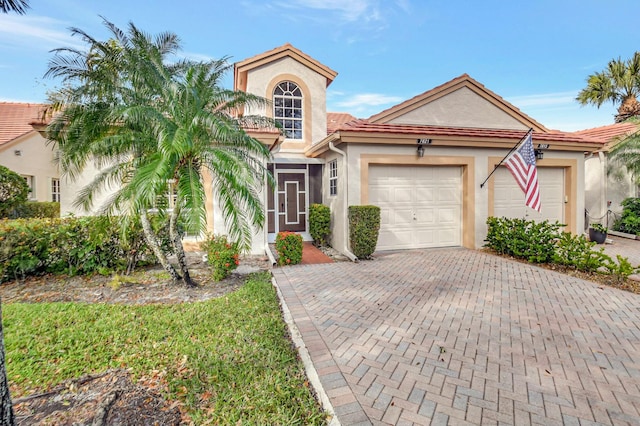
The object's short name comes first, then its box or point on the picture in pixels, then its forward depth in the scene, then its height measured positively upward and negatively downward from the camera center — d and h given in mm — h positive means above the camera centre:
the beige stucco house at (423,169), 9539 +1271
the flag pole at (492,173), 10031 +1058
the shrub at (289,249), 8281 -1127
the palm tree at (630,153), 11742 +1995
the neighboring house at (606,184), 13587 +863
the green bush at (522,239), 8117 -990
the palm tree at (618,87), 17703 +6875
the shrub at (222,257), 6938 -1128
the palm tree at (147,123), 5484 +1619
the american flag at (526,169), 8234 +973
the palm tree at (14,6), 2286 +1581
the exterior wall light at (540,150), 10516 +1880
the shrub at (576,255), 7012 -1244
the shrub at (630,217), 12258 -591
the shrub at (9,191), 10820 +731
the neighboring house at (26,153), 15641 +3100
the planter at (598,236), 11219 -1207
